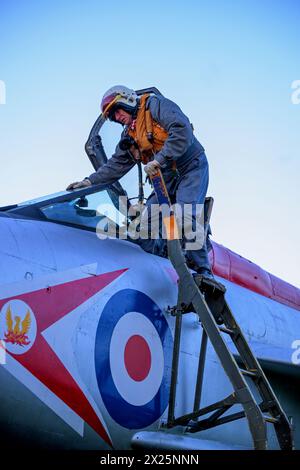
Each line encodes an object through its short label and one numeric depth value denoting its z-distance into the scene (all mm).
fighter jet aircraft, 7285
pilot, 10500
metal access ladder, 8109
